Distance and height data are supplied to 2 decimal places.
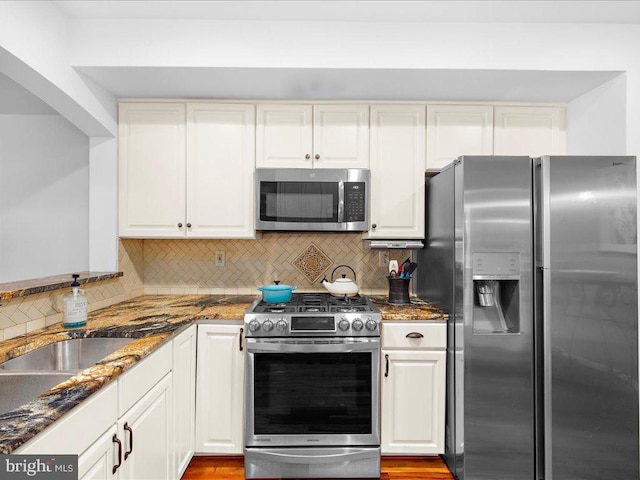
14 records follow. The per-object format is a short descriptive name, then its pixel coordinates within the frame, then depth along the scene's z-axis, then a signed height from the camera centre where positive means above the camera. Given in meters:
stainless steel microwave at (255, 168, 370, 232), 2.51 +0.32
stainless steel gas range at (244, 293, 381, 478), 2.12 -0.84
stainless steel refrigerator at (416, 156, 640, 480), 1.92 -0.38
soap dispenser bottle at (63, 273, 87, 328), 1.92 -0.33
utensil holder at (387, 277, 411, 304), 2.50 -0.30
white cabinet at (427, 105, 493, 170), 2.58 +0.77
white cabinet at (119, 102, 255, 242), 2.58 +0.53
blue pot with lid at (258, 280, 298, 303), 2.41 -0.31
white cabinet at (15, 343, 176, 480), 1.08 -0.65
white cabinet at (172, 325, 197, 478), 1.93 -0.83
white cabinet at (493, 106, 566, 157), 2.58 +0.79
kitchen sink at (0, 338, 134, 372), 1.68 -0.50
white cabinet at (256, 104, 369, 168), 2.58 +0.74
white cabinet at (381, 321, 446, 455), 2.20 -0.80
